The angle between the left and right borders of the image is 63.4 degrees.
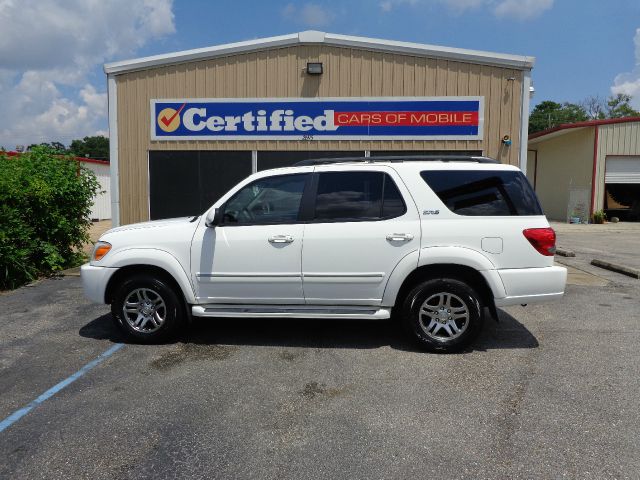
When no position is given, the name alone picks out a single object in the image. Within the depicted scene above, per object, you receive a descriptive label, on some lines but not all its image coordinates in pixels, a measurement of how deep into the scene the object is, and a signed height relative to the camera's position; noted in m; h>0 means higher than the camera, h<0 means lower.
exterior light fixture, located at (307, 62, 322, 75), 10.13 +2.62
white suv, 4.86 -0.49
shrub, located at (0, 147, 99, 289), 8.12 -0.24
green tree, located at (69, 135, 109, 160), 82.90 +8.98
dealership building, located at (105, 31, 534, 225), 10.09 +1.83
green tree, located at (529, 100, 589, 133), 66.50 +11.69
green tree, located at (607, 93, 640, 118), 56.81 +10.98
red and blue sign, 10.14 +1.65
